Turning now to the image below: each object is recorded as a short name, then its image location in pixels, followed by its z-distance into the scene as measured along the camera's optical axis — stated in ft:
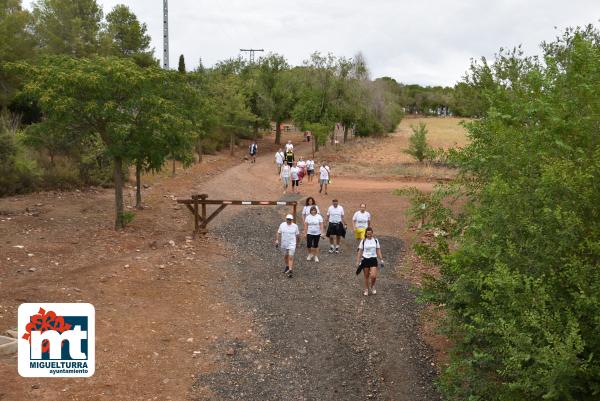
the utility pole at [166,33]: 118.34
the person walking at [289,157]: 96.07
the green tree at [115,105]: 49.83
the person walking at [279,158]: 102.73
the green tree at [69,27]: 111.86
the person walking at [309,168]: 96.48
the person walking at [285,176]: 83.97
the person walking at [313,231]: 48.55
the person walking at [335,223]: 51.98
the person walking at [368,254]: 39.70
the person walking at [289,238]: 44.39
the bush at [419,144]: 119.34
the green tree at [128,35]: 135.23
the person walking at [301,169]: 91.01
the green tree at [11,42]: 85.25
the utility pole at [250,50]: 190.23
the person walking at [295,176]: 83.72
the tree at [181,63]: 154.32
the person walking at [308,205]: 52.10
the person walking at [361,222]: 52.34
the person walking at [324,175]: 81.61
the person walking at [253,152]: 124.16
